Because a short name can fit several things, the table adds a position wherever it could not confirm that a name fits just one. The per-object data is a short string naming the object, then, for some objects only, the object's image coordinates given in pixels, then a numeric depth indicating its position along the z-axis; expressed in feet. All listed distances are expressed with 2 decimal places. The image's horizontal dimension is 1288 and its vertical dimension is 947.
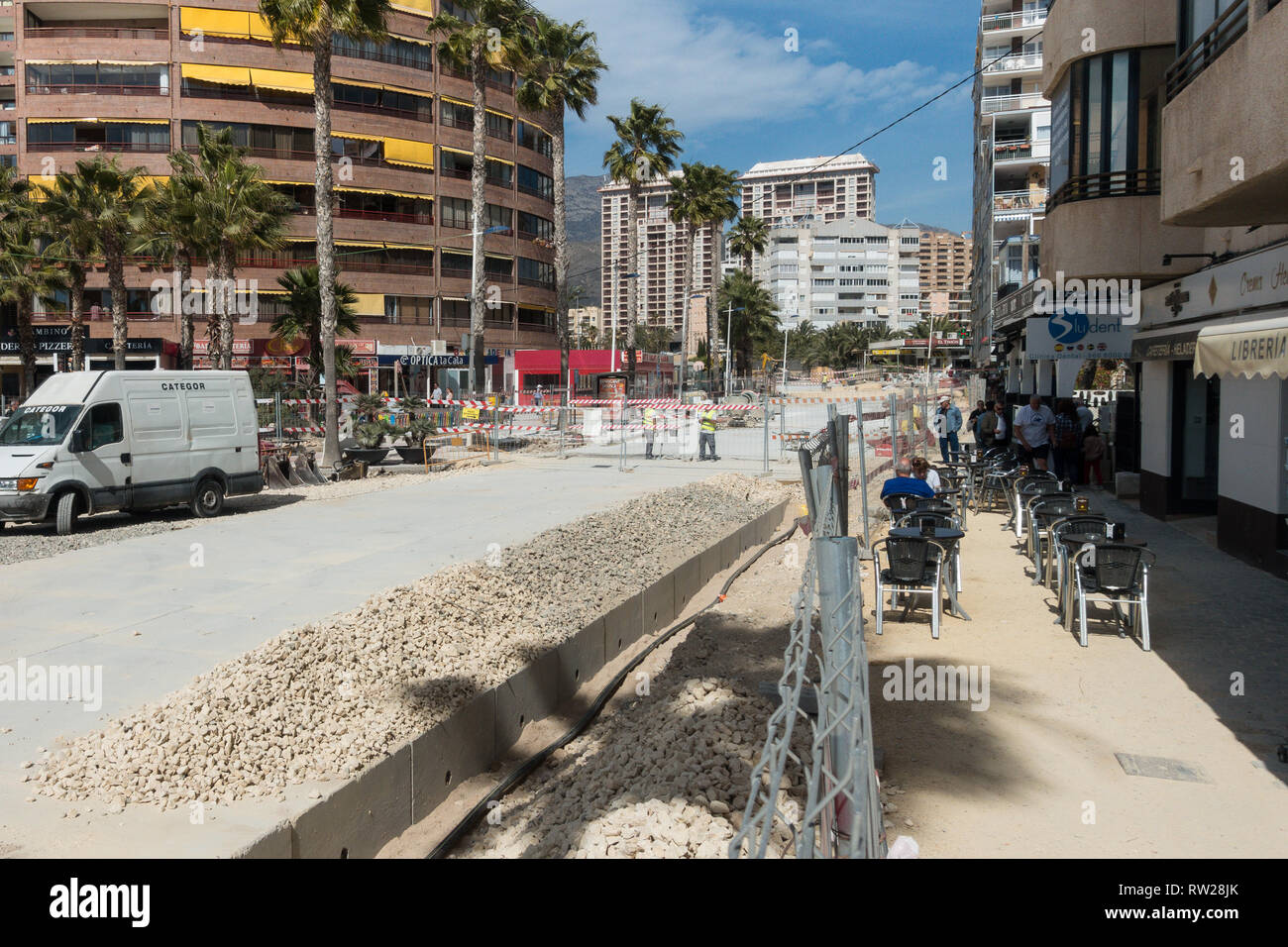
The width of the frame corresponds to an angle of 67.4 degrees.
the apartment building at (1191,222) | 26.73
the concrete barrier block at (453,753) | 20.63
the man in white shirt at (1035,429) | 57.57
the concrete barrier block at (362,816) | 17.16
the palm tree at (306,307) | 119.75
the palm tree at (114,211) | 112.68
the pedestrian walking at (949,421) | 73.82
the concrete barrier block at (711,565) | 43.42
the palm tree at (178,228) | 102.37
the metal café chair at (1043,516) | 36.73
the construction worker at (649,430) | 87.30
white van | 44.06
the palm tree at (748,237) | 232.41
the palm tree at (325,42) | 76.07
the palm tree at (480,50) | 107.55
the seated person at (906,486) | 38.34
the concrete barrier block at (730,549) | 46.44
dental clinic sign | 51.29
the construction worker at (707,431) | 83.34
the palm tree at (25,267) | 125.08
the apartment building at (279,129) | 167.22
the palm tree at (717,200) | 185.26
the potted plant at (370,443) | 74.59
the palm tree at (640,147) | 158.81
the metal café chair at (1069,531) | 31.14
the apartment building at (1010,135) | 179.73
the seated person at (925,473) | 43.98
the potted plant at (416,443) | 77.36
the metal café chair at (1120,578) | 28.12
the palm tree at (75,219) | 113.39
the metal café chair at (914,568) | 30.55
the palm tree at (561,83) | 126.41
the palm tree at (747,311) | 273.75
